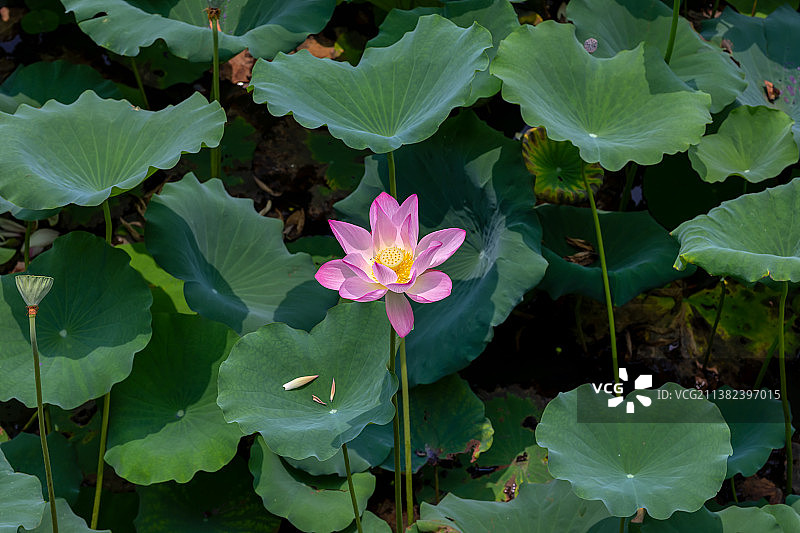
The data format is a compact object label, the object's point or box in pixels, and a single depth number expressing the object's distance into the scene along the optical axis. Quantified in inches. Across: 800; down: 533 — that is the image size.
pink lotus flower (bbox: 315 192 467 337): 159.4
